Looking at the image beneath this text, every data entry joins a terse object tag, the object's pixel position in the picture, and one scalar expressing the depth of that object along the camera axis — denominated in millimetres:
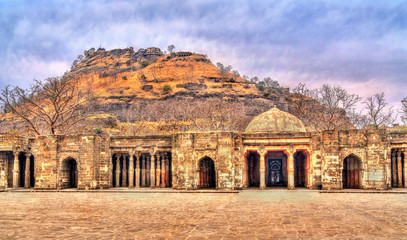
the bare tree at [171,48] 162750
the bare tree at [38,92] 32822
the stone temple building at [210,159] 23484
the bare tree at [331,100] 48625
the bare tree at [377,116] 49656
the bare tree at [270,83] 126312
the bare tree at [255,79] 135625
